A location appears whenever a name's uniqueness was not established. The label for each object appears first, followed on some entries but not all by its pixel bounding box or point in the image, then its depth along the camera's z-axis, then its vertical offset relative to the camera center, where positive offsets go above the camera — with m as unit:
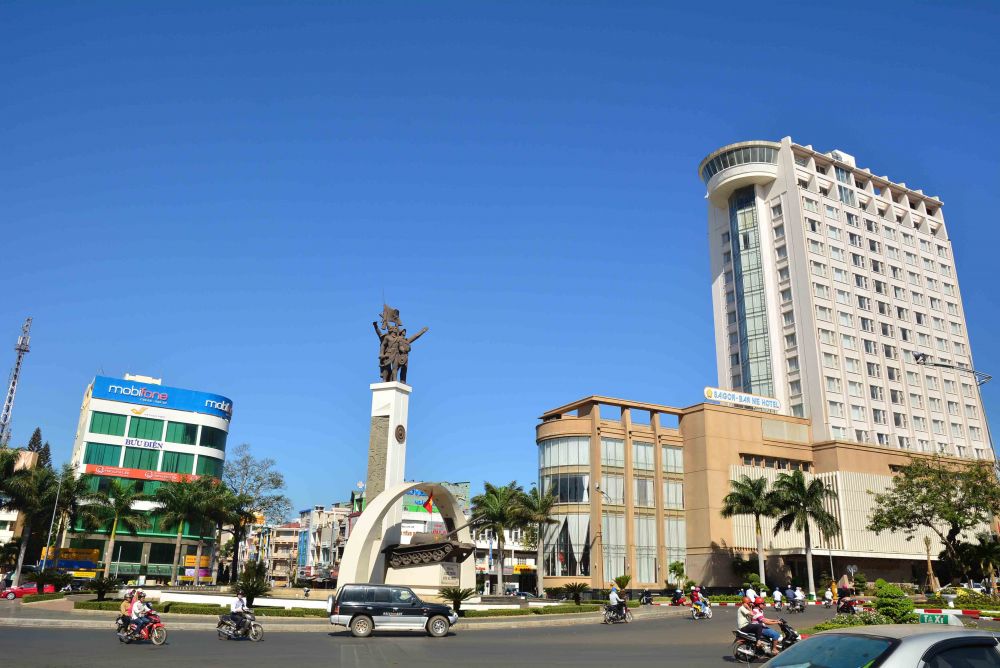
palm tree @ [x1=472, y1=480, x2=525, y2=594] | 61.88 +3.88
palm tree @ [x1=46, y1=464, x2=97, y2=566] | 64.19 +4.65
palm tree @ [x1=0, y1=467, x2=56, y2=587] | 61.50 +4.37
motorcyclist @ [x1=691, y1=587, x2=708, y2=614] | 38.47 -2.17
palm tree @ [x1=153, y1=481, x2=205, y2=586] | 65.75 +3.87
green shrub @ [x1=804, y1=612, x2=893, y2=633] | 19.38 -1.56
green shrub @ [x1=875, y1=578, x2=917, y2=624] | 21.52 -1.32
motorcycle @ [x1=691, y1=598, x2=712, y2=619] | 38.28 -2.77
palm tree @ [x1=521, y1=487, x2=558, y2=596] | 63.22 +3.63
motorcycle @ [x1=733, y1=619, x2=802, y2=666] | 18.06 -2.15
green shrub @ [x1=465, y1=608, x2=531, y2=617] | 32.31 -2.54
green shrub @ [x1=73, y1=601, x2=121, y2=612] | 32.09 -2.41
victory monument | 34.31 +1.64
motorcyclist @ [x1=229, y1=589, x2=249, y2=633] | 23.53 -1.95
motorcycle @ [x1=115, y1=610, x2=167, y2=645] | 21.05 -2.30
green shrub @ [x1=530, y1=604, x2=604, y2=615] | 36.20 -2.65
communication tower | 123.31 +29.97
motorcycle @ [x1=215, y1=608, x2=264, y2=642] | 23.39 -2.45
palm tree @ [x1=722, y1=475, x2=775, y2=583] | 59.69 +4.47
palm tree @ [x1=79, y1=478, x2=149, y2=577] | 66.12 +3.30
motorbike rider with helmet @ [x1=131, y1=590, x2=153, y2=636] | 21.26 -1.84
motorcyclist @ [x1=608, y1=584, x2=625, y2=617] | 35.94 -2.29
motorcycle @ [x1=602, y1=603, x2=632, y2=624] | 35.84 -2.80
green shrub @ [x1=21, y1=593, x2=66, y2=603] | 41.75 -2.79
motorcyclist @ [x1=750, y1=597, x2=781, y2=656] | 18.58 -1.59
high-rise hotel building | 82.44 +30.02
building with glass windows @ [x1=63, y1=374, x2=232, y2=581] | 79.56 +11.34
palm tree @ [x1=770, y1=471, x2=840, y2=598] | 58.38 +4.30
